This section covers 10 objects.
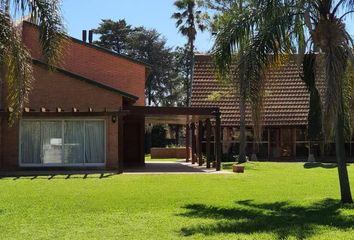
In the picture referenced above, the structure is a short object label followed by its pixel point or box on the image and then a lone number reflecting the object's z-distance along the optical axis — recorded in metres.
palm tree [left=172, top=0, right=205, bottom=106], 48.47
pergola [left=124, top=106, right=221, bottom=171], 25.20
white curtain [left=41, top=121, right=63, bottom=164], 25.66
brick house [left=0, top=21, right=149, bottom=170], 25.41
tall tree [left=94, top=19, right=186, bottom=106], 70.00
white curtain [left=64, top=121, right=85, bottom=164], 25.76
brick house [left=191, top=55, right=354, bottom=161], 36.28
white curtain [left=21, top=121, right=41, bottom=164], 25.62
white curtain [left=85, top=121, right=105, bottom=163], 25.78
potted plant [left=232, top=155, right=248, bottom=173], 24.52
